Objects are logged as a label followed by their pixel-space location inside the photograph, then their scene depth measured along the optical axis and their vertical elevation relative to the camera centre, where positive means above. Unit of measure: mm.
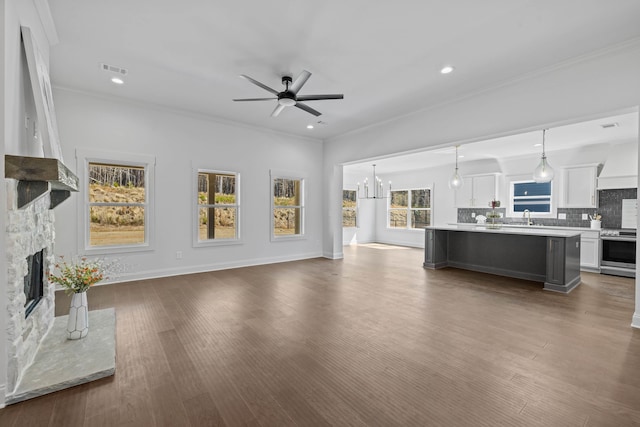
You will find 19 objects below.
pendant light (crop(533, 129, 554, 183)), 5234 +702
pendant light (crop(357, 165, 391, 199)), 11219 +793
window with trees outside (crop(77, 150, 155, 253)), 4836 +126
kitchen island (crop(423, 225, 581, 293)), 4656 -804
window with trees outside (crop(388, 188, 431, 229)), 10297 +86
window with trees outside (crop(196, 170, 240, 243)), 5996 +67
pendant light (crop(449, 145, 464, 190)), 6859 +678
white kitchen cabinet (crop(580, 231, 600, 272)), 6039 -830
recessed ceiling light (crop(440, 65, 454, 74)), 3708 +1817
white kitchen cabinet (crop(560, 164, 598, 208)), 6621 +577
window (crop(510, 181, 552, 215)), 7547 +382
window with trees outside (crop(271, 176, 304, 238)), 7148 +62
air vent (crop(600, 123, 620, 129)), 5148 +1542
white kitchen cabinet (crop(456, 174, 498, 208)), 8297 +581
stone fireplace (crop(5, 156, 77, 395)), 1914 -314
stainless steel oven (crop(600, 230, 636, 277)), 5629 -799
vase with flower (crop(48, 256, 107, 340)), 2617 -765
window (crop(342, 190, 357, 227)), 11128 +37
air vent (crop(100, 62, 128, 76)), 3789 +1847
